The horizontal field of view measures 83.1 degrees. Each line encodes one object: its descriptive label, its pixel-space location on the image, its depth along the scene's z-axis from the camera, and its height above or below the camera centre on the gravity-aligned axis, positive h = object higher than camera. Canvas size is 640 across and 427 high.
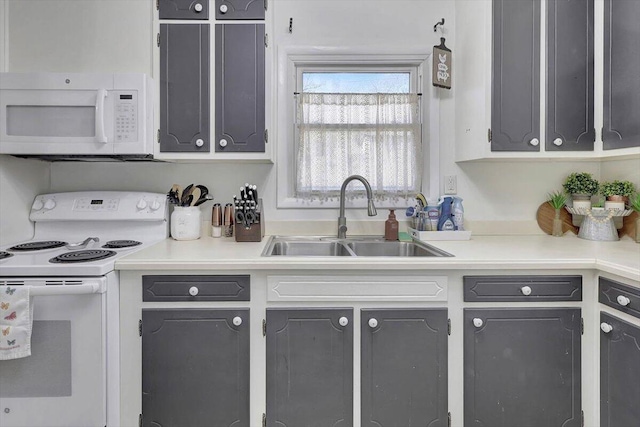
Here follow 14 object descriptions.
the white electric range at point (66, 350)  1.35 -0.53
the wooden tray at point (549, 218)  2.16 -0.05
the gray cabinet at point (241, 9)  1.80 +1.01
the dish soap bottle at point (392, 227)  2.07 -0.10
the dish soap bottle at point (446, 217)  2.02 -0.04
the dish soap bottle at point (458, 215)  2.04 -0.03
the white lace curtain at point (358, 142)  2.15 +0.41
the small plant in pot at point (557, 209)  2.09 +0.00
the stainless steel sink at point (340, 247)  2.05 -0.21
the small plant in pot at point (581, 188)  2.07 +0.13
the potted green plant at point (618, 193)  1.91 +0.09
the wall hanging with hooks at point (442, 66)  2.04 +0.83
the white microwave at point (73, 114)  1.68 +0.46
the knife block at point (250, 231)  1.89 -0.11
